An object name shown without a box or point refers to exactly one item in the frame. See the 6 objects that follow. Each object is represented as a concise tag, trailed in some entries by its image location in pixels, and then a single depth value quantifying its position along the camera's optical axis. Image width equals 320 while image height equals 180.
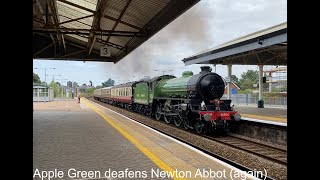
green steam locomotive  12.85
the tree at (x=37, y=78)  92.89
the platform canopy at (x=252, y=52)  16.14
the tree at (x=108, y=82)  149.18
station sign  18.52
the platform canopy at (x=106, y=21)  12.06
